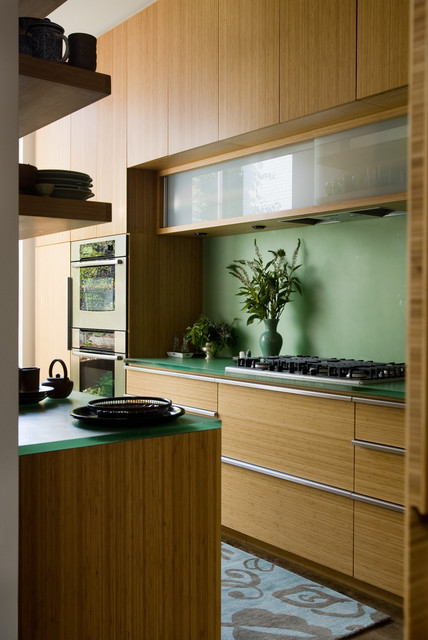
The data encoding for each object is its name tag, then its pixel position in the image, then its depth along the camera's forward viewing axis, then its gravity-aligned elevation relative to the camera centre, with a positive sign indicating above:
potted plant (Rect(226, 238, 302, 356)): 3.73 +0.11
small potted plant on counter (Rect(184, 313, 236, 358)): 4.23 -0.17
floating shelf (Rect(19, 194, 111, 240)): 1.90 +0.29
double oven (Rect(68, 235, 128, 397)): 4.32 -0.03
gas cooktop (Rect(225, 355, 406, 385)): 2.84 -0.27
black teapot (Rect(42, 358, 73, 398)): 2.39 -0.28
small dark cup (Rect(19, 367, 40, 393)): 2.30 -0.25
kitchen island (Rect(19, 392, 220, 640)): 1.65 -0.59
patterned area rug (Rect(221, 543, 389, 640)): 2.42 -1.18
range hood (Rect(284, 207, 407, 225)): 3.19 +0.48
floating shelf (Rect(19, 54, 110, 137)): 1.73 +0.62
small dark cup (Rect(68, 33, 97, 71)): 1.82 +0.73
